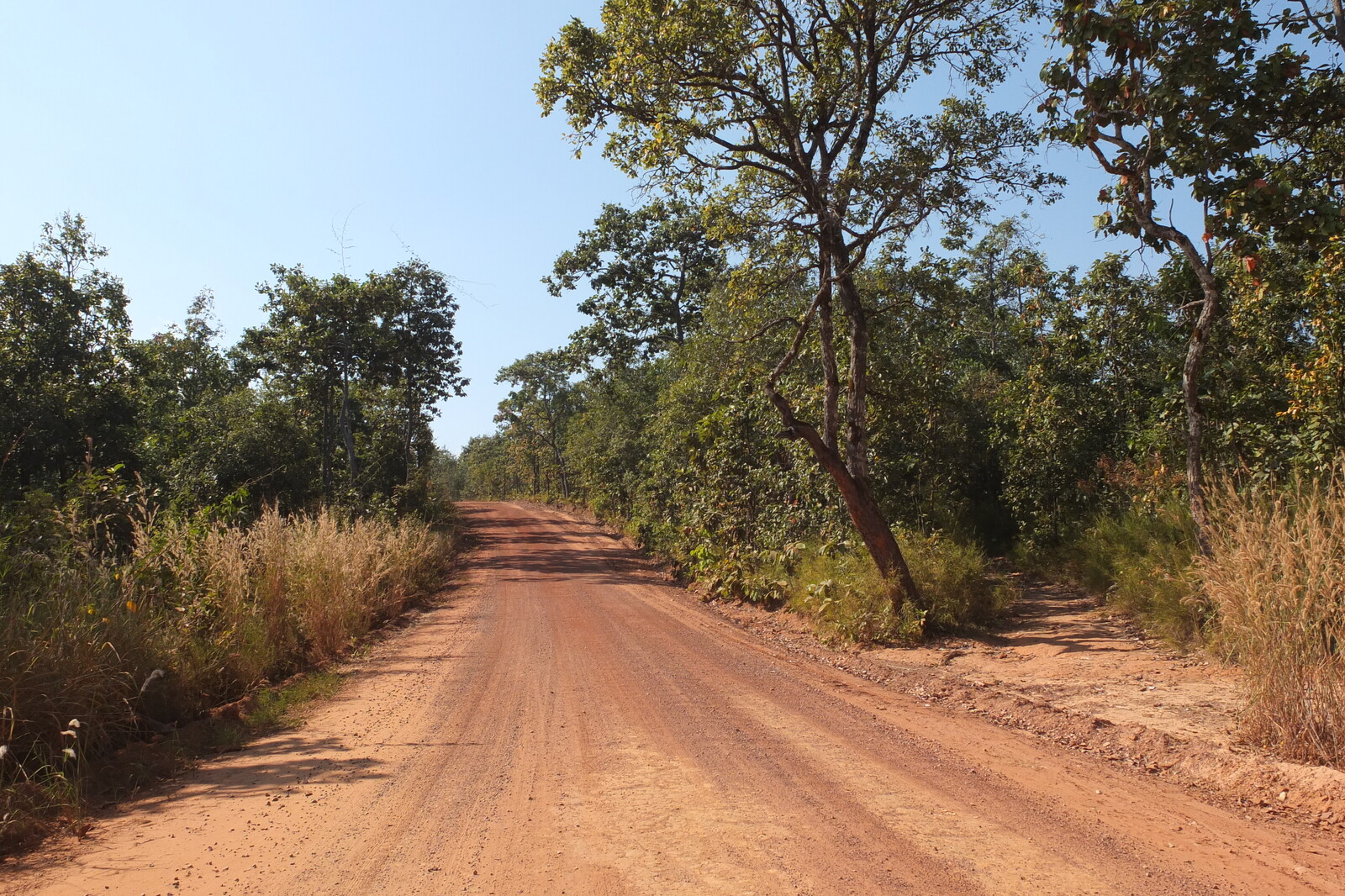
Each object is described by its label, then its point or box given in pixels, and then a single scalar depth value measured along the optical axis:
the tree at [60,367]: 15.09
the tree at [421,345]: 26.52
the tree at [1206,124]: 7.09
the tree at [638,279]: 28.12
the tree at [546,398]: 48.50
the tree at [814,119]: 10.85
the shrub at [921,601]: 9.73
